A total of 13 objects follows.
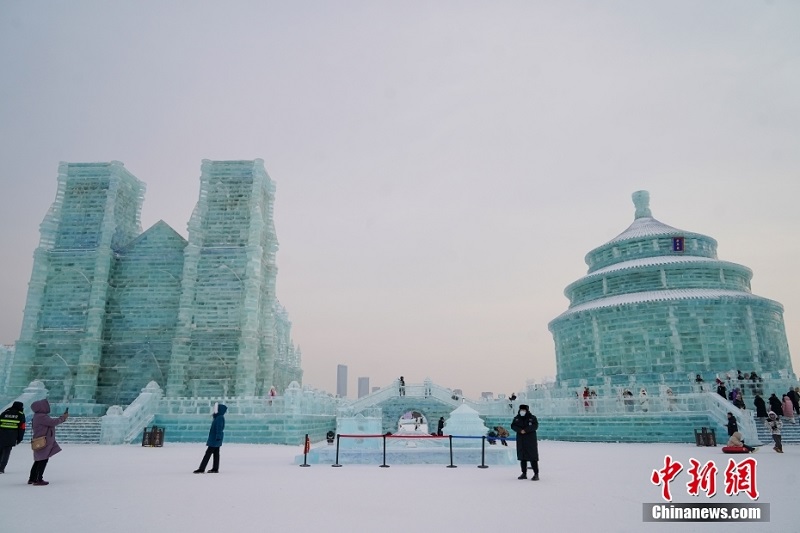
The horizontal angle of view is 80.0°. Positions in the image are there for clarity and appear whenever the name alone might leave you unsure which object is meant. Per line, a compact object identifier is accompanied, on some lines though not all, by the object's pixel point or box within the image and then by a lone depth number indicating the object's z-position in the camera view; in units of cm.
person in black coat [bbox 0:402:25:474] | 941
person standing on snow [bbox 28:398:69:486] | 841
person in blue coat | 1028
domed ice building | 2905
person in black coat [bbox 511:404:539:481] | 930
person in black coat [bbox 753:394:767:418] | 1803
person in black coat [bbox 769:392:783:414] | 1762
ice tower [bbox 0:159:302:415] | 2812
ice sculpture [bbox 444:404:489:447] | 1516
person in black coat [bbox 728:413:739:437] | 1588
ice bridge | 3005
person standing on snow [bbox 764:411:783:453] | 1438
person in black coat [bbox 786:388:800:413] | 1921
